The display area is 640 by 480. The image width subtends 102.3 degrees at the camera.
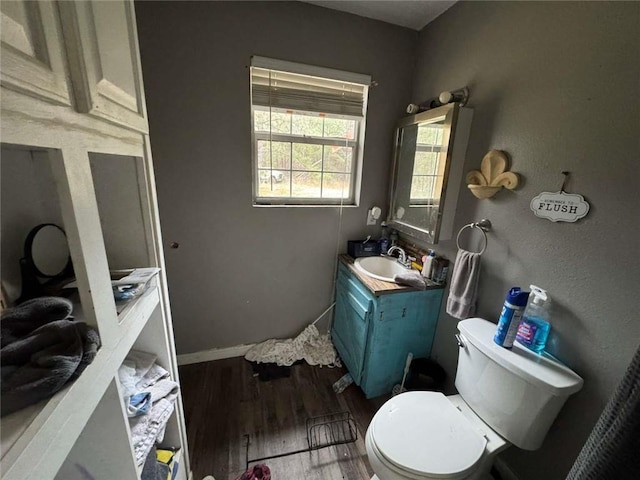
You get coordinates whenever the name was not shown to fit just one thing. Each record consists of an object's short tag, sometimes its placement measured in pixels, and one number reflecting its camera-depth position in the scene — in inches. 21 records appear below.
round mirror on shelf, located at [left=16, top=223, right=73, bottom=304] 23.8
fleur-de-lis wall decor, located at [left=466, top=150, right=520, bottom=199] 46.3
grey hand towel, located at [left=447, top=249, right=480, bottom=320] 51.4
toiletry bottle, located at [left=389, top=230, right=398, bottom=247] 78.7
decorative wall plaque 37.3
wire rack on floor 55.4
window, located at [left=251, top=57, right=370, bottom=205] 64.0
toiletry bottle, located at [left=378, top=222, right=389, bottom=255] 77.6
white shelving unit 14.6
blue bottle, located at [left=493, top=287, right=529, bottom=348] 40.9
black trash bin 63.2
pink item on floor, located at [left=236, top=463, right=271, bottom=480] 46.4
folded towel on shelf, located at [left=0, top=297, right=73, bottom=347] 17.7
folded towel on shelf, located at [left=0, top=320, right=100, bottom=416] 15.4
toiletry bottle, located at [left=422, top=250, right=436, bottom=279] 63.0
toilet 36.9
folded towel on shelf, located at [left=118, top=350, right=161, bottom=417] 30.3
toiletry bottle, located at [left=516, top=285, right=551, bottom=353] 41.6
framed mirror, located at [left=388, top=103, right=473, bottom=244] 55.0
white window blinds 62.5
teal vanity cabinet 59.6
